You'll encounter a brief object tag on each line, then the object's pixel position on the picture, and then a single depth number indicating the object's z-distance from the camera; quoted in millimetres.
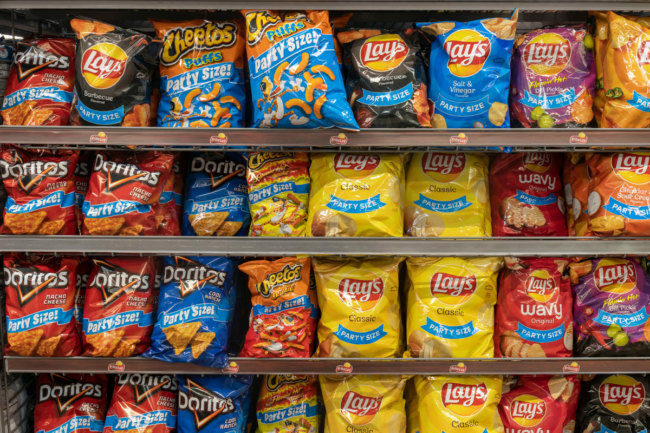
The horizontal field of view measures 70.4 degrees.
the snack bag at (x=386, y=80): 1601
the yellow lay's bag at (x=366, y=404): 1708
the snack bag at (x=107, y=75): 1623
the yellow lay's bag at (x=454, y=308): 1686
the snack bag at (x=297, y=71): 1515
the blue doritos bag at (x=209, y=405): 1736
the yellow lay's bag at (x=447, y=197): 1750
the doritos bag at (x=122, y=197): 1648
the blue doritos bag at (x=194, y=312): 1674
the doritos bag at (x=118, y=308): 1685
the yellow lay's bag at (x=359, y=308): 1682
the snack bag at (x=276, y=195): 1716
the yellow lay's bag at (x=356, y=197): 1636
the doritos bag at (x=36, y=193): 1646
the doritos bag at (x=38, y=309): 1666
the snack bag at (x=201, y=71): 1660
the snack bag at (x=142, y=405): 1727
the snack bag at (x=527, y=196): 1792
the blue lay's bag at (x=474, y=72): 1590
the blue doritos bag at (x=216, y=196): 1792
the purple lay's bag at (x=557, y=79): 1641
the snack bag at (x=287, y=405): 1792
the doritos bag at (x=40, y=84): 1688
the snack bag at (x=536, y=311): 1692
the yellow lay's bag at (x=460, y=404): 1668
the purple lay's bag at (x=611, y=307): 1680
